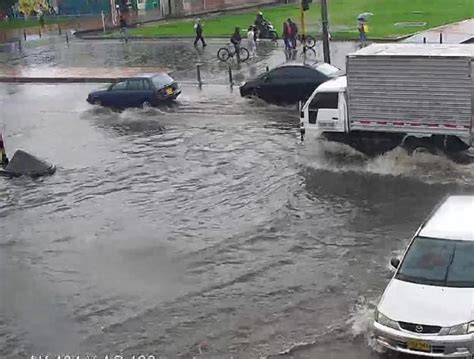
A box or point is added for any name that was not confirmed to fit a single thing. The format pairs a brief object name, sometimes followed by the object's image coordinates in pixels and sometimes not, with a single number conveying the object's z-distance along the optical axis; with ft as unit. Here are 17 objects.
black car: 86.74
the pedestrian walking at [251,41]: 124.02
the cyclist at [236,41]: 118.32
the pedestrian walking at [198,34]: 133.39
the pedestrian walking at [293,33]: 120.98
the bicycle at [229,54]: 120.37
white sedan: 34.47
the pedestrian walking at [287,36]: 120.78
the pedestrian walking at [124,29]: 151.94
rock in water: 71.82
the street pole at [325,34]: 97.63
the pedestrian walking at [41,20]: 184.43
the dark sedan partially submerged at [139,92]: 92.53
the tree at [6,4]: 196.54
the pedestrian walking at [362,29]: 121.80
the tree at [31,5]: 198.39
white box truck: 62.80
